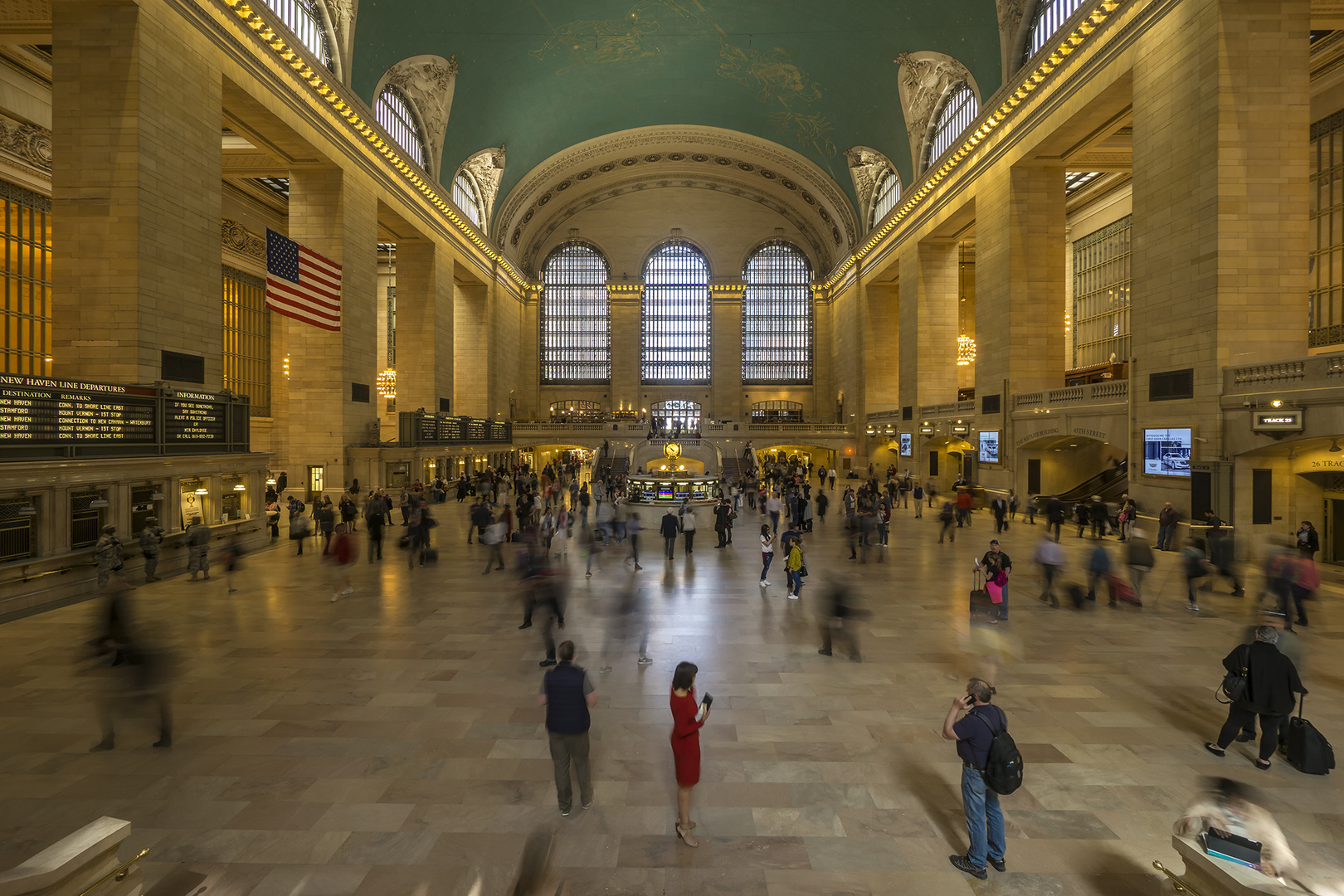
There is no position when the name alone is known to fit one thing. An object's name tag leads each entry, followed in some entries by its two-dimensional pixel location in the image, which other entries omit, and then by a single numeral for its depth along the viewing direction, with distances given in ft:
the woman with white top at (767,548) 32.63
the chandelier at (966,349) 93.50
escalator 60.44
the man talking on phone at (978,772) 10.96
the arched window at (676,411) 155.84
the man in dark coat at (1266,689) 14.74
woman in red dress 12.28
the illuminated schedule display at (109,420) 29.76
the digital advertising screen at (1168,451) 43.11
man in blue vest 12.91
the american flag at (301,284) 52.80
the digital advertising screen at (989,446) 69.62
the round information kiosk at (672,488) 65.31
